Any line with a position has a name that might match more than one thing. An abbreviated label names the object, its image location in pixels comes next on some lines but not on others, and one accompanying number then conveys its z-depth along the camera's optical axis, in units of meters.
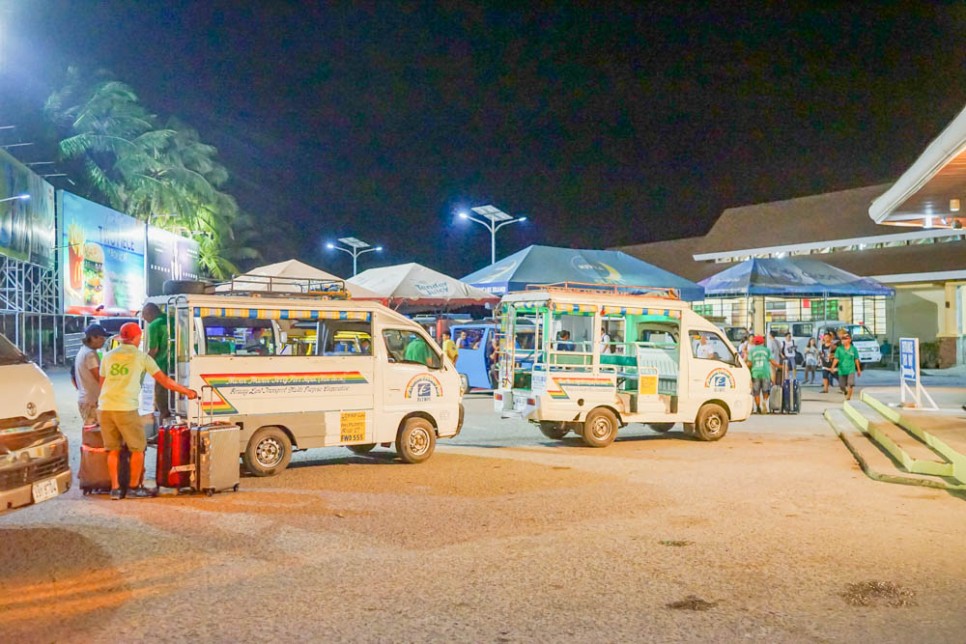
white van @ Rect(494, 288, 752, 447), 12.41
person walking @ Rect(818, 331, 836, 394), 23.02
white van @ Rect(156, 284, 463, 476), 9.48
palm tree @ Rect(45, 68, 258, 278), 41.38
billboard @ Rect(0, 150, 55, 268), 26.72
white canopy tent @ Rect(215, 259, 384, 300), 23.89
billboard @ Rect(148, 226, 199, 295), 41.16
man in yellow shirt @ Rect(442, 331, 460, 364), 19.97
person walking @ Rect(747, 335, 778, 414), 17.92
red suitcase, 8.59
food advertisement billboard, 32.81
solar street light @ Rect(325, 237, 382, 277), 48.66
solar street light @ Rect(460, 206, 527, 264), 33.72
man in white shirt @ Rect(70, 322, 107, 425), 9.86
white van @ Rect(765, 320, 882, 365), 32.41
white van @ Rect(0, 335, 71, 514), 6.00
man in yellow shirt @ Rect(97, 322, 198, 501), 8.21
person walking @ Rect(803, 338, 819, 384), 27.59
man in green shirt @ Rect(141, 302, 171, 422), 9.88
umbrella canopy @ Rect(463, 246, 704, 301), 24.47
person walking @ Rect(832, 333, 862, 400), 20.14
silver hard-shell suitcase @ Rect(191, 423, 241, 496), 8.62
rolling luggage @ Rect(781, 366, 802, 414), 18.06
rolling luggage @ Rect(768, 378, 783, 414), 18.02
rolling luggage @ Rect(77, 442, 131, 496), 8.48
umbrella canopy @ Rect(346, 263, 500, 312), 24.59
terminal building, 35.38
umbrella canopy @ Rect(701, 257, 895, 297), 26.14
